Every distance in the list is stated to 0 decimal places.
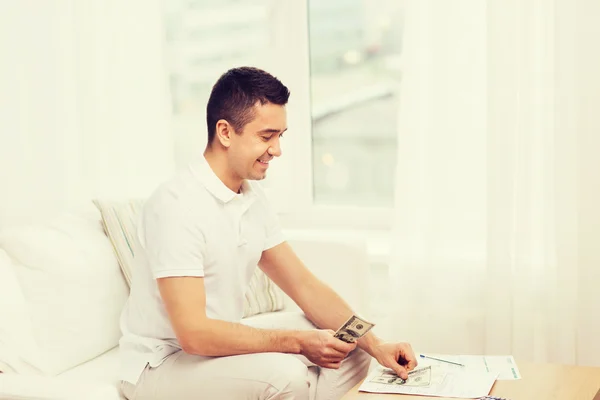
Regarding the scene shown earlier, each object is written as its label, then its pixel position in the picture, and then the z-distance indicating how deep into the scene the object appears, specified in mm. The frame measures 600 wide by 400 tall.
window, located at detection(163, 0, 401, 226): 3447
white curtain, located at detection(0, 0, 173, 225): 2941
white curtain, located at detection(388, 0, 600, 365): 2803
